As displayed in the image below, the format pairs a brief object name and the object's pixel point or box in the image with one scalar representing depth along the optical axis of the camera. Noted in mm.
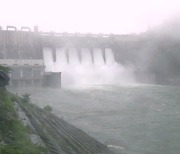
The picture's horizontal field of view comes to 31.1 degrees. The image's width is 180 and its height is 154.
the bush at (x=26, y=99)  15197
